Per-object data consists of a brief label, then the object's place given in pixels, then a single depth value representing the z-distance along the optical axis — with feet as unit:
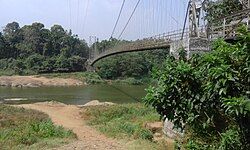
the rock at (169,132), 25.70
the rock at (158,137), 26.35
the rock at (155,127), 28.88
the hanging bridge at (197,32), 24.89
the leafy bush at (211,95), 8.63
